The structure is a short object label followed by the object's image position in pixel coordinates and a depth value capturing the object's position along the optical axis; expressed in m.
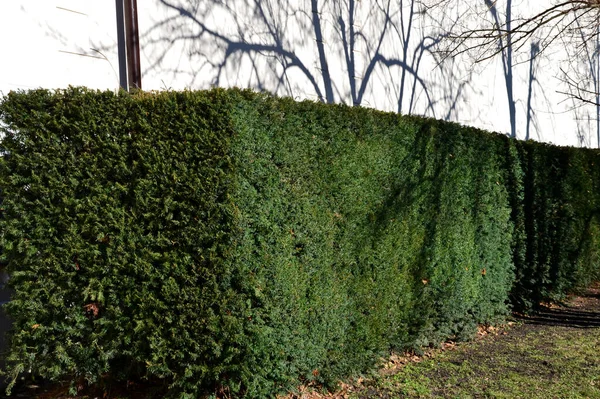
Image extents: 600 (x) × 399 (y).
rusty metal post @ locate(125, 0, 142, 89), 6.51
